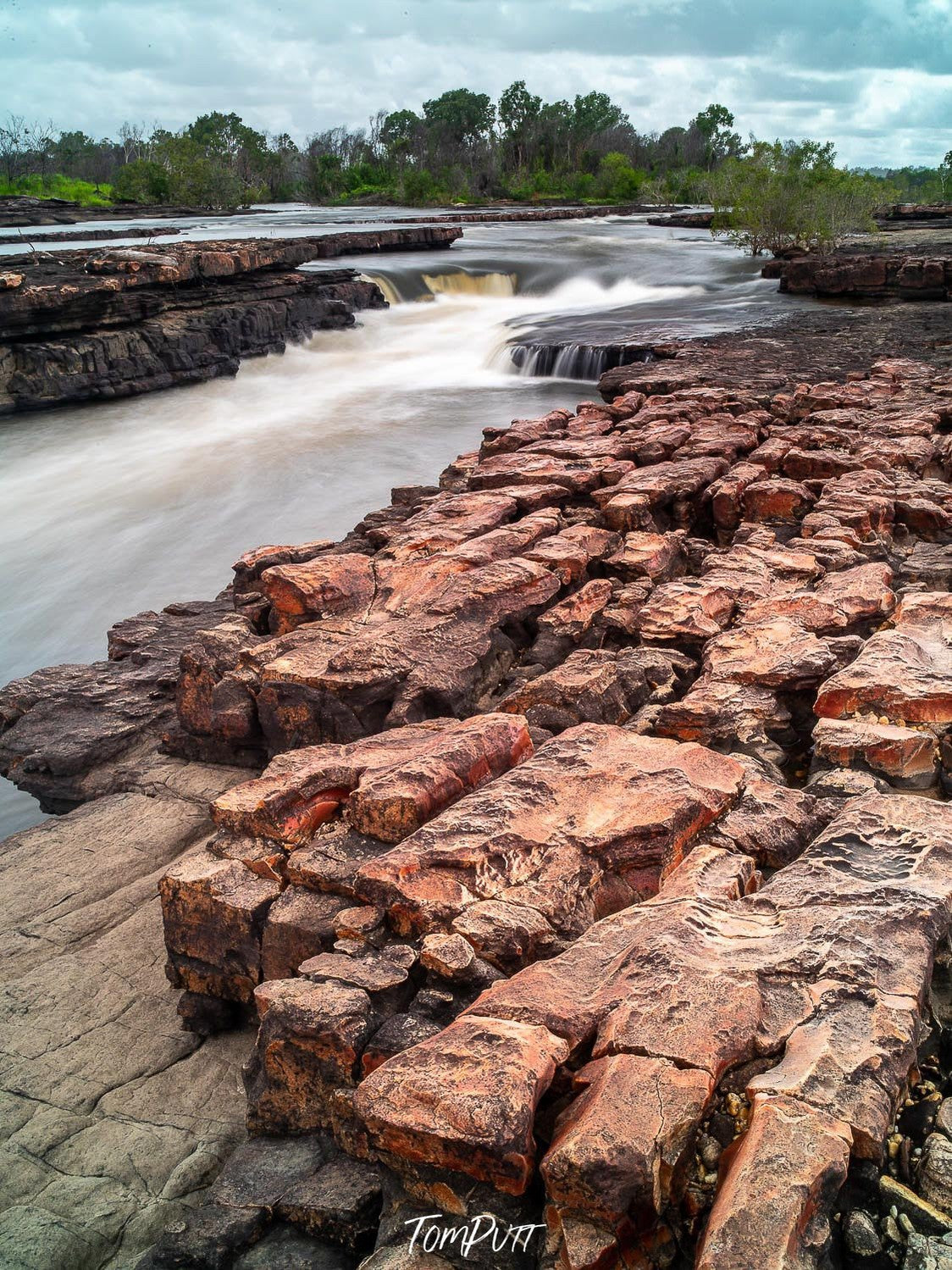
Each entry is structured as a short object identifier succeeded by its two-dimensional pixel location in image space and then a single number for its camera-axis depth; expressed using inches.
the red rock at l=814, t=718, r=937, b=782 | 134.0
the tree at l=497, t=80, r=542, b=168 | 3085.6
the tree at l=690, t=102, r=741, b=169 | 3314.5
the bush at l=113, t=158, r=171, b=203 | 2062.0
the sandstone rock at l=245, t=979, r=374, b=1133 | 102.3
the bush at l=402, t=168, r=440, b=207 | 2460.6
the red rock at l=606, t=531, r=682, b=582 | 217.9
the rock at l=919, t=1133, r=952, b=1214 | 74.5
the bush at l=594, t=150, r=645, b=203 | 2440.9
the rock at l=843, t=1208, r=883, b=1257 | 71.3
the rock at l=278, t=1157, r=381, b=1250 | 91.2
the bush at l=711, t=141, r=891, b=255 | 863.7
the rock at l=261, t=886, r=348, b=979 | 122.3
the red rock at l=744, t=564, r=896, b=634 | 175.6
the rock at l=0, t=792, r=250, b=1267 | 108.3
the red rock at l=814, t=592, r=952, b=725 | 140.6
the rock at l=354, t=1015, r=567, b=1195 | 81.0
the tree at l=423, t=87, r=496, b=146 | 3223.4
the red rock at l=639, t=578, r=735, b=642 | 183.3
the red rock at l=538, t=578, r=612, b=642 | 196.7
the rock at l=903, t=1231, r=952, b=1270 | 69.9
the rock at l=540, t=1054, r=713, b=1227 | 74.6
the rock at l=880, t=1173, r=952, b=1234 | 72.6
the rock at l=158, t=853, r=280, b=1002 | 130.3
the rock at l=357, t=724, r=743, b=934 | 115.0
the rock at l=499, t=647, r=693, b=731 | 163.6
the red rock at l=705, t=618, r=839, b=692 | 158.9
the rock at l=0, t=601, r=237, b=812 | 200.5
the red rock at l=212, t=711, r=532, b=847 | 132.4
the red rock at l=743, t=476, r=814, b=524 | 244.8
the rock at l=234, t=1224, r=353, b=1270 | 90.5
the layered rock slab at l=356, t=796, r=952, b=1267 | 74.5
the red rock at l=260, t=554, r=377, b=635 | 208.7
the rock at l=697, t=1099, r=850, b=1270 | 67.7
